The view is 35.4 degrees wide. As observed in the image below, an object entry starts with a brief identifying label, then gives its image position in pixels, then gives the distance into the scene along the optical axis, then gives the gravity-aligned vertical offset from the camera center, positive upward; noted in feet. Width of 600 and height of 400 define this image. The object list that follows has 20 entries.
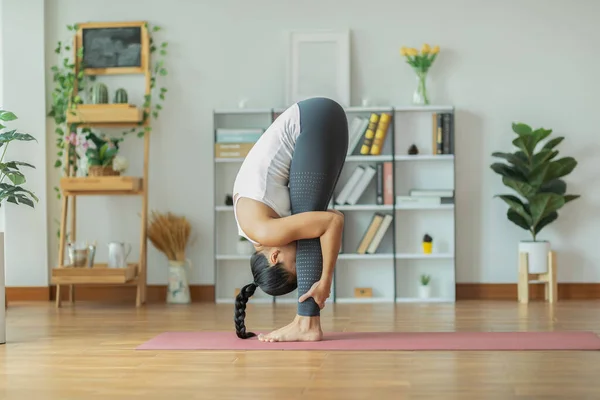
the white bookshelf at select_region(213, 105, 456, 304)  21.50 -0.72
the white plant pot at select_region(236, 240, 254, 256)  21.45 -1.11
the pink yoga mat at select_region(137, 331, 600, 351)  12.81 -2.05
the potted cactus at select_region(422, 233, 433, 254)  21.26 -1.03
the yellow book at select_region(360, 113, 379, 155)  21.26 +1.47
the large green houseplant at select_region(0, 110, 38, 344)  19.74 +0.60
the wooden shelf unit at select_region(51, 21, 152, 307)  20.42 +0.29
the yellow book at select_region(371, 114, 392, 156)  21.22 +1.47
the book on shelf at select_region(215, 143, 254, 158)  21.34 +1.13
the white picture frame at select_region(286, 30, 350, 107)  21.48 +3.04
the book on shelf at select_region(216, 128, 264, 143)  21.42 +1.47
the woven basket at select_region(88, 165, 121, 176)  20.99 +0.68
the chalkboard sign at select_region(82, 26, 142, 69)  21.97 +3.59
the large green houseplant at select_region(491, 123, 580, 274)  20.39 +0.31
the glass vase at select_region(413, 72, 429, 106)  21.26 +2.41
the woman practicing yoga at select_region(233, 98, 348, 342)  13.01 -0.12
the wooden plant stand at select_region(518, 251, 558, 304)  20.53 -1.78
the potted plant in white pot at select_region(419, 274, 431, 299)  21.17 -2.01
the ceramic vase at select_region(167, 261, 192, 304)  21.29 -1.93
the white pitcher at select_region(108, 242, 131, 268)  20.68 -1.21
